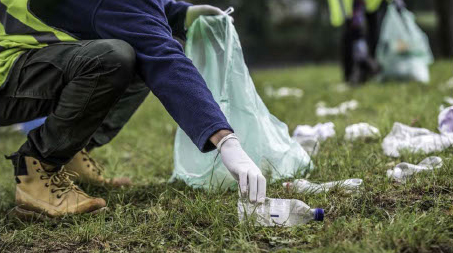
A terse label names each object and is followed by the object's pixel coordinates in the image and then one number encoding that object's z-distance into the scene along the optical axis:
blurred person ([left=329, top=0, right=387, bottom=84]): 5.14
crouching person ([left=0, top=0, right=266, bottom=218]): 1.54
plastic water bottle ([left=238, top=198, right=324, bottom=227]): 1.51
